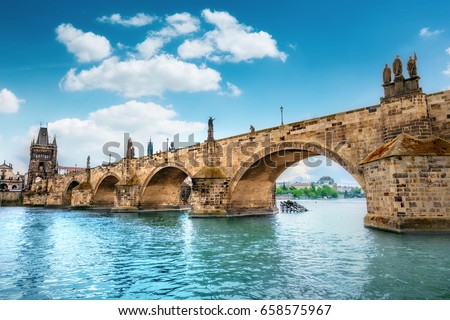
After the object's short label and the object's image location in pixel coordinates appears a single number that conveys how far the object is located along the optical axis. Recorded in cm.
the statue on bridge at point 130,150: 3750
